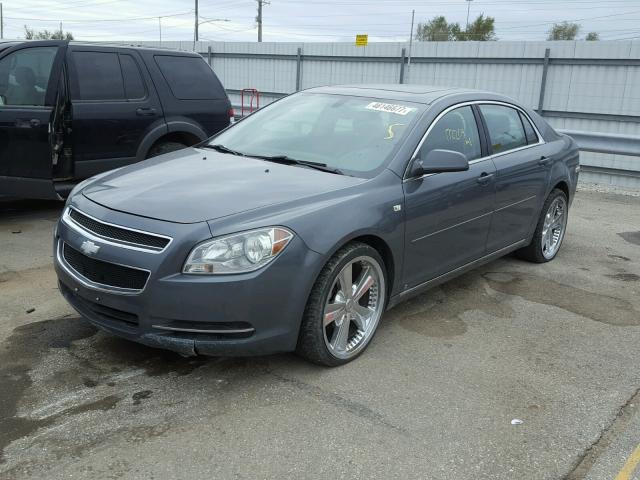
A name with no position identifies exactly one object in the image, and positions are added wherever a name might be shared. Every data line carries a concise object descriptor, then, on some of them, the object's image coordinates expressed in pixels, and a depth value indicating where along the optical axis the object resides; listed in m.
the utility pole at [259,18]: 48.50
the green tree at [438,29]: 59.19
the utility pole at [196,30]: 43.91
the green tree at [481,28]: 56.88
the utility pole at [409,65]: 14.49
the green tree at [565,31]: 61.03
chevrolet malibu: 3.10
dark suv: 6.21
